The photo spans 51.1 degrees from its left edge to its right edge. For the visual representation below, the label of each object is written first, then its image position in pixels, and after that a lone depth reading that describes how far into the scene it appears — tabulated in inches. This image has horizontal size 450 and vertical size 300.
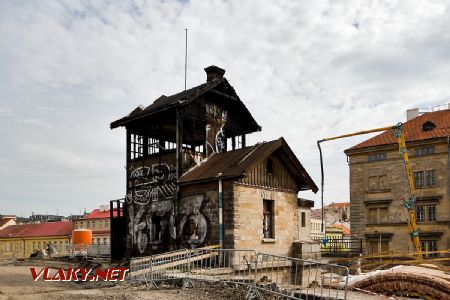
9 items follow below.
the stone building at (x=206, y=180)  780.6
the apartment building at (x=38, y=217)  4839.1
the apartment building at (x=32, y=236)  2910.9
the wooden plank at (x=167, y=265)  621.6
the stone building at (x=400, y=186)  1444.4
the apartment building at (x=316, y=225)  3820.9
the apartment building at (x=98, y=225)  2844.0
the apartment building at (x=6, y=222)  3582.7
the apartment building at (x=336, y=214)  3787.4
